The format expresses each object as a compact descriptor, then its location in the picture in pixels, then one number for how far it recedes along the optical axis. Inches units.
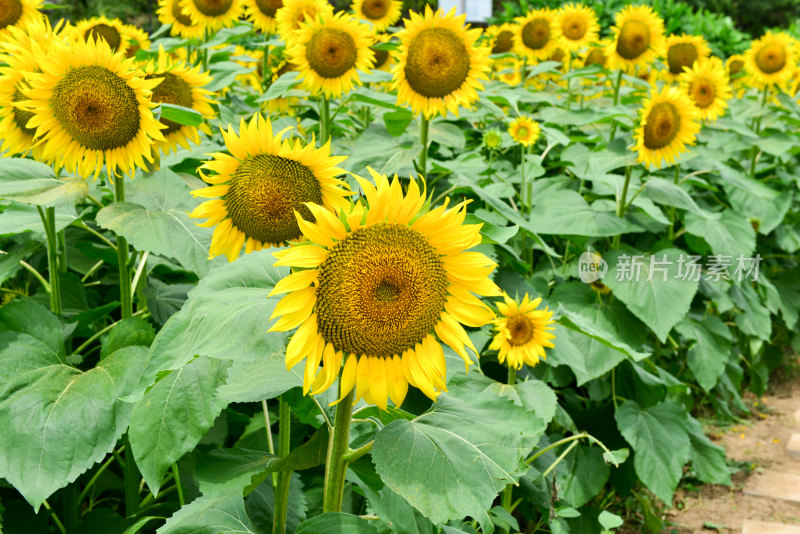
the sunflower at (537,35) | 204.4
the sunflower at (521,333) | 107.4
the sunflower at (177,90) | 96.5
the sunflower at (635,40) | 178.9
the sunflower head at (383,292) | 52.3
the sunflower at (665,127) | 139.5
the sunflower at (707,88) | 178.9
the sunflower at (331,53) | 130.1
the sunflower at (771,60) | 206.4
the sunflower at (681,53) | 195.0
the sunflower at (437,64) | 122.3
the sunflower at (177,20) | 170.6
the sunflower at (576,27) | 202.2
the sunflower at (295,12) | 148.4
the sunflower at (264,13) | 168.6
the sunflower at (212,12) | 164.1
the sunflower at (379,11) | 179.3
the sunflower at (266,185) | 66.6
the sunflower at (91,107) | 80.4
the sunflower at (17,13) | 120.9
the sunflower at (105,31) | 137.9
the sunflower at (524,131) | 151.9
